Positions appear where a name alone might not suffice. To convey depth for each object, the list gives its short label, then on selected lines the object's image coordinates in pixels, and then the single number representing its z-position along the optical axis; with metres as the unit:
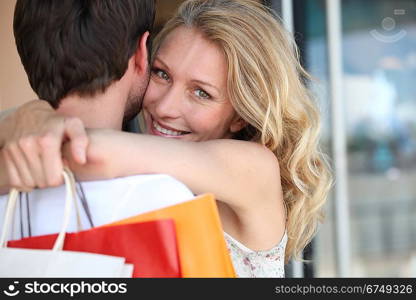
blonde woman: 2.44
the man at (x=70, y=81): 2.18
